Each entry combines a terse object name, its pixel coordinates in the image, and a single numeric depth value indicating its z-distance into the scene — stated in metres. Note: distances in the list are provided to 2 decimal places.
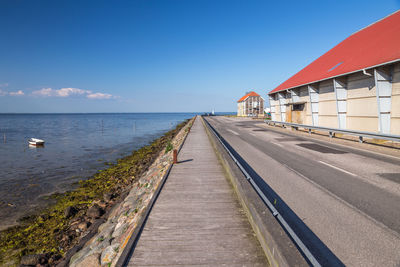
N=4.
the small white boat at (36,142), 25.51
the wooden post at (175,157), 9.15
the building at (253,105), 68.25
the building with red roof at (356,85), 11.93
